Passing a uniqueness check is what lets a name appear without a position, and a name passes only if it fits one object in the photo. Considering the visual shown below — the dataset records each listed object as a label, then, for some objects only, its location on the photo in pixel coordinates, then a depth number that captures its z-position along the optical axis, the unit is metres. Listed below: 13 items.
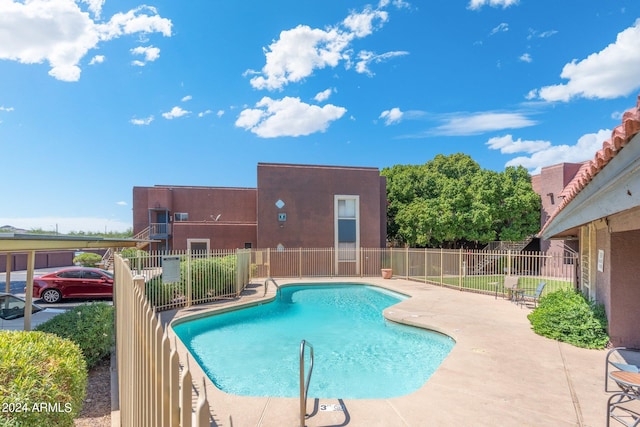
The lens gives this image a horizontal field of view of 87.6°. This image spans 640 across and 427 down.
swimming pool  6.22
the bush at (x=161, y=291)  10.34
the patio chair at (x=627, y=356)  5.74
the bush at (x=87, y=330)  5.68
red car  12.90
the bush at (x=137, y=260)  9.69
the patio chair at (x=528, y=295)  10.78
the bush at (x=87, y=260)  23.14
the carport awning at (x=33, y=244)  3.80
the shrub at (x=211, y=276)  11.45
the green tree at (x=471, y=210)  24.81
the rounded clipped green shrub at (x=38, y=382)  2.71
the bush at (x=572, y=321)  6.75
